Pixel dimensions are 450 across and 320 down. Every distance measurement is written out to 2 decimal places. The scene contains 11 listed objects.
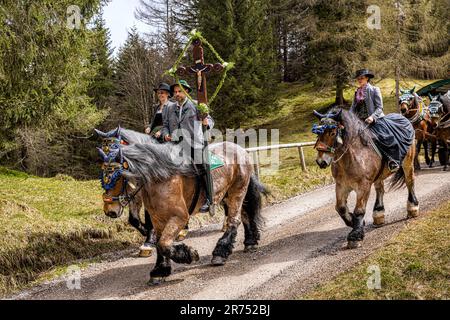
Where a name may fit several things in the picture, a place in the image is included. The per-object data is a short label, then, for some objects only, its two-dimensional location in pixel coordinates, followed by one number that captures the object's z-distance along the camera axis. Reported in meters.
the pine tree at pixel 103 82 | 27.94
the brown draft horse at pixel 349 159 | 7.05
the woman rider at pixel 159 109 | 8.10
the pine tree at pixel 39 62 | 9.30
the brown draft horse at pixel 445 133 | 13.18
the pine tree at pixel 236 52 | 22.86
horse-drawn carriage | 12.29
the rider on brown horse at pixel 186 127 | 6.64
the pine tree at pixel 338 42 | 23.50
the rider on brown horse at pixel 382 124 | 7.85
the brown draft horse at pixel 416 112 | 12.17
